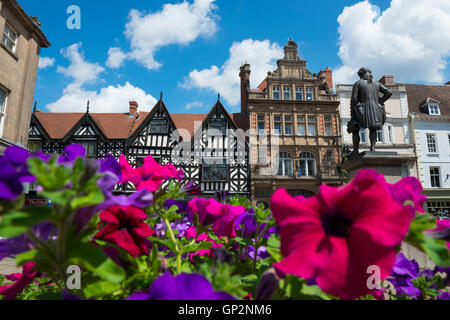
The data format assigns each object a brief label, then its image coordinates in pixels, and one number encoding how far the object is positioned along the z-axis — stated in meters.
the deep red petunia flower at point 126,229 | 0.67
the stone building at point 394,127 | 22.39
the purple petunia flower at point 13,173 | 0.46
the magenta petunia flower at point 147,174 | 0.89
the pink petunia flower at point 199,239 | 1.02
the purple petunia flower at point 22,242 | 0.53
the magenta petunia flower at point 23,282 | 0.62
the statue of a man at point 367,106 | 6.66
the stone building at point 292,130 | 20.39
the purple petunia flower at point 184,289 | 0.45
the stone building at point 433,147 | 21.94
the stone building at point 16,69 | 10.98
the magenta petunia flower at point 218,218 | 0.94
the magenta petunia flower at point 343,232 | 0.48
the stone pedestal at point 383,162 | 5.96
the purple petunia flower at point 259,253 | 0.99
